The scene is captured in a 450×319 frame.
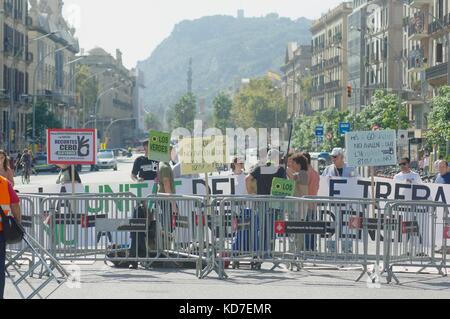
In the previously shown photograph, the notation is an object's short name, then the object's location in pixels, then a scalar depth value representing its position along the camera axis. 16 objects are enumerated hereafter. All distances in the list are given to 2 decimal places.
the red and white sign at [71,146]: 19.66
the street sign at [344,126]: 71.88
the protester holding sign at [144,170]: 20.52
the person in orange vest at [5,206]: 11.35
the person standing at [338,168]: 20.52
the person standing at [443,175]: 20.33
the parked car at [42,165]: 78.09
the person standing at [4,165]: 16.80
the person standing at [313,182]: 18.11
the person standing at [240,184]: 20.92
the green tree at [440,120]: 58.00
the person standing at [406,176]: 20.20
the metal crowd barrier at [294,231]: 15.30
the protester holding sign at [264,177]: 17.70
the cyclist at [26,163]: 57.03
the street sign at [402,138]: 61.97
